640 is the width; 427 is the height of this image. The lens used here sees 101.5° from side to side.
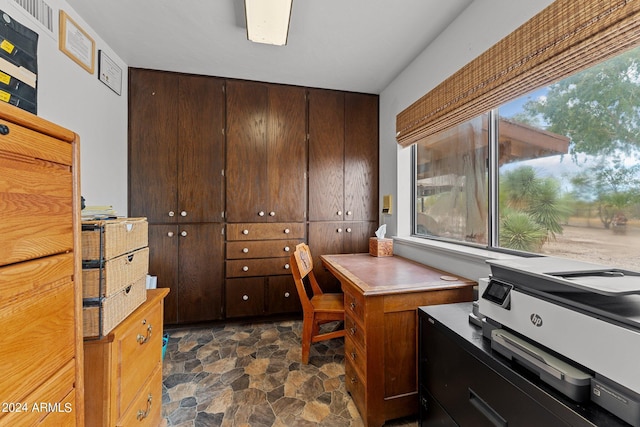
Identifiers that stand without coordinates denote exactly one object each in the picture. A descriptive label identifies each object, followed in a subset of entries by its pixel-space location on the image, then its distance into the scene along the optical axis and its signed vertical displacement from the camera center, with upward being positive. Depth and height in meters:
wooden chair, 1.92 -0.73
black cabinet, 0.71 -0.58
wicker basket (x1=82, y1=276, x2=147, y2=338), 0.97 -0.39
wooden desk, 1.41 -0.70
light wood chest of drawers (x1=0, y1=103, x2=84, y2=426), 0.62 -0.16
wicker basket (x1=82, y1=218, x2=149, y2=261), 0.99 -0.10
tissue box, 2.47 -0.32
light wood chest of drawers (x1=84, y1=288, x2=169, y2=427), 0.98 -0.67
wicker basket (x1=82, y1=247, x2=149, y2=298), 0.98 -0.25
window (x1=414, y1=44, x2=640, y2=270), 1.11 +0.23
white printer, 0.62 -0.32
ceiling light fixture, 1.57 +1.27
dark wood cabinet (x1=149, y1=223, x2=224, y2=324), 2.51 -0.53
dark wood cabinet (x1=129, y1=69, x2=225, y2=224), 2.46 +0.64
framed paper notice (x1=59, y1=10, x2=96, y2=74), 1.63 +1.15
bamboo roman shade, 0.94 +0.71
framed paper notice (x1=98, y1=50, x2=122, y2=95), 2.03 +1.16
